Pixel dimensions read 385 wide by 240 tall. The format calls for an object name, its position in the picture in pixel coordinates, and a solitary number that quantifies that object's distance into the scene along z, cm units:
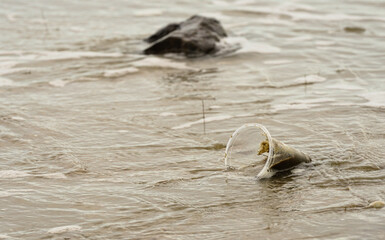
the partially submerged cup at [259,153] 884
